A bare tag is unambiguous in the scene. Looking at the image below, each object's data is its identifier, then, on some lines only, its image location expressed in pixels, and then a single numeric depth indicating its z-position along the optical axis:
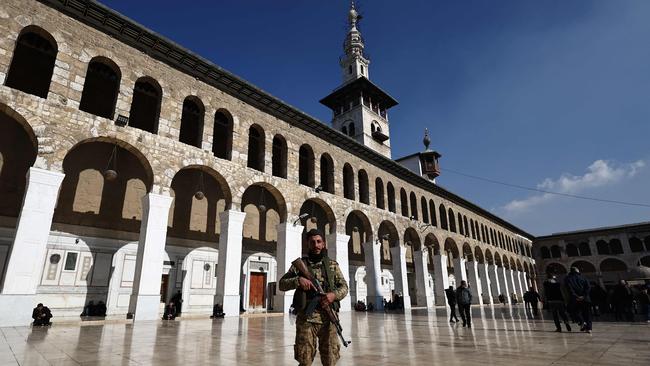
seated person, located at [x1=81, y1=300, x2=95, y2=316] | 12.46
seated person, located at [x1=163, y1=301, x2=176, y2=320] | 12.06
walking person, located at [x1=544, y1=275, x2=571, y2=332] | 8.16
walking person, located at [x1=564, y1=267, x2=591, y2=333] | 7.62
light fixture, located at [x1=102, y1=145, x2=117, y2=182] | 13.39
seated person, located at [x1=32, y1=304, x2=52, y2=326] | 9.19
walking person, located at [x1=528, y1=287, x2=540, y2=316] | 15.20
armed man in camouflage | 3.09
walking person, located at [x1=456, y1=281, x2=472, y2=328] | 9.62
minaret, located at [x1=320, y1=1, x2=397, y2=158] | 36.19
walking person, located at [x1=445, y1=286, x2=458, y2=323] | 12.36
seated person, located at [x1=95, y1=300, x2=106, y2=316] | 12.58
